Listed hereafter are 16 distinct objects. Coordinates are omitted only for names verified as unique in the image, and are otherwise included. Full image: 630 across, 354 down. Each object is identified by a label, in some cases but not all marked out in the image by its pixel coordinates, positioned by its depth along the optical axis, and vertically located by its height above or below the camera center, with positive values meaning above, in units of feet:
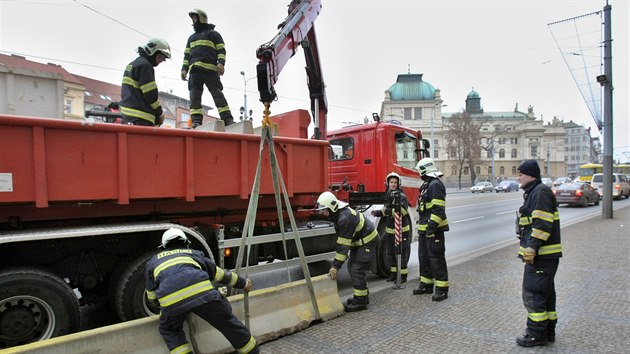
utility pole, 45.42 +5.62
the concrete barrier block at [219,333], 9.93 -4.55
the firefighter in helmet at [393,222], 20.62 -2.76
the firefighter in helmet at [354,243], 15.96 -2.98
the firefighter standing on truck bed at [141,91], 14.58 +3.13
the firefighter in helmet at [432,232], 17.37 -2.83
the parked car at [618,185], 90.02 -4.72
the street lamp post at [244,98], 59.57 +12.82
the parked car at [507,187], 157.66 -8.07
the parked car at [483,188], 160.76 -8.23
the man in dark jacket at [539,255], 12.06 -2.72
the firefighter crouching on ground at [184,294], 10.14 -3.06
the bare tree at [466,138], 193.98 +14.98
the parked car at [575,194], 66.44 -4.82
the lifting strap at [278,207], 12.98 -1.15
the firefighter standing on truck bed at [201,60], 17.56 +5.09
